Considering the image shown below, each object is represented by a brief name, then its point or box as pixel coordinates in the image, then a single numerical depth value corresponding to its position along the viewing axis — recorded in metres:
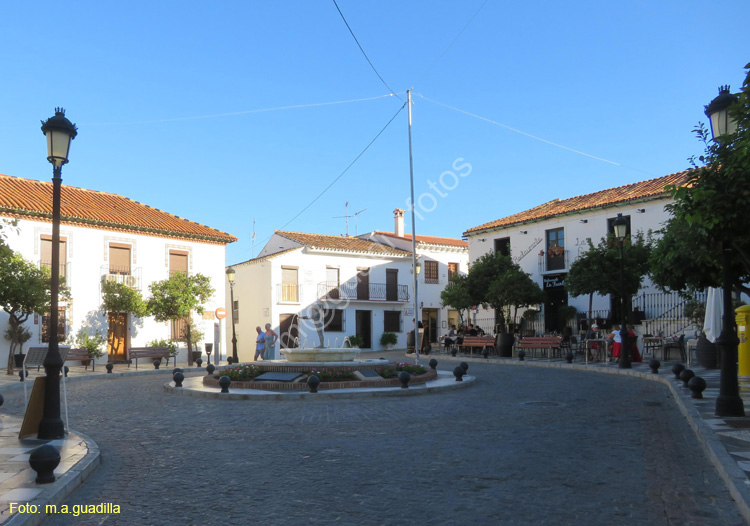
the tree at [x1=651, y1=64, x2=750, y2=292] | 7.21
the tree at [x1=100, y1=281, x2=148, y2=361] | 25.67
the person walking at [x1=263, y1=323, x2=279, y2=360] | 20.07
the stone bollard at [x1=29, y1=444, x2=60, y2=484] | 5.23
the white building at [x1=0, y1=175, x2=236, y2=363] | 24.03
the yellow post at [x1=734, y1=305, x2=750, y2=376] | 14.32
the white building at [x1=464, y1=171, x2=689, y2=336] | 26.95
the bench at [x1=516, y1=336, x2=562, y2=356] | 22.78
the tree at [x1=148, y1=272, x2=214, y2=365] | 26.30
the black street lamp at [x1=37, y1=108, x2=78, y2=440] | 7.55
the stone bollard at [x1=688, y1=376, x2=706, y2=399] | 10.27
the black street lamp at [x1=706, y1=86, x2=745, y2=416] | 8.32
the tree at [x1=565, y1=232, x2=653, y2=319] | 22.25
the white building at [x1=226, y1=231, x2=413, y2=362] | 35.78
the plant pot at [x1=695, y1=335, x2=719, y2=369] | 17.09
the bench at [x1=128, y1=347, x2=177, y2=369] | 23.38
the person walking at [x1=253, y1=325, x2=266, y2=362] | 20.86
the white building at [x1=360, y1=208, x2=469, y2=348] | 40.81
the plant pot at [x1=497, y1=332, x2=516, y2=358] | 24.00
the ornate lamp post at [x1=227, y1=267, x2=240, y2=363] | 23.99
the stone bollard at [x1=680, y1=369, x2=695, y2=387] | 11.80
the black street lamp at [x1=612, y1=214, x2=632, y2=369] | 16.78
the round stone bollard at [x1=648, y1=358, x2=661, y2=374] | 15.28
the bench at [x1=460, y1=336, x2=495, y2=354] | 25.58
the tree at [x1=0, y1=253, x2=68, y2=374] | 19.47
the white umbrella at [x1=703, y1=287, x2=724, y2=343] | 14.55
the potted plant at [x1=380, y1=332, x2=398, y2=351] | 38.66
